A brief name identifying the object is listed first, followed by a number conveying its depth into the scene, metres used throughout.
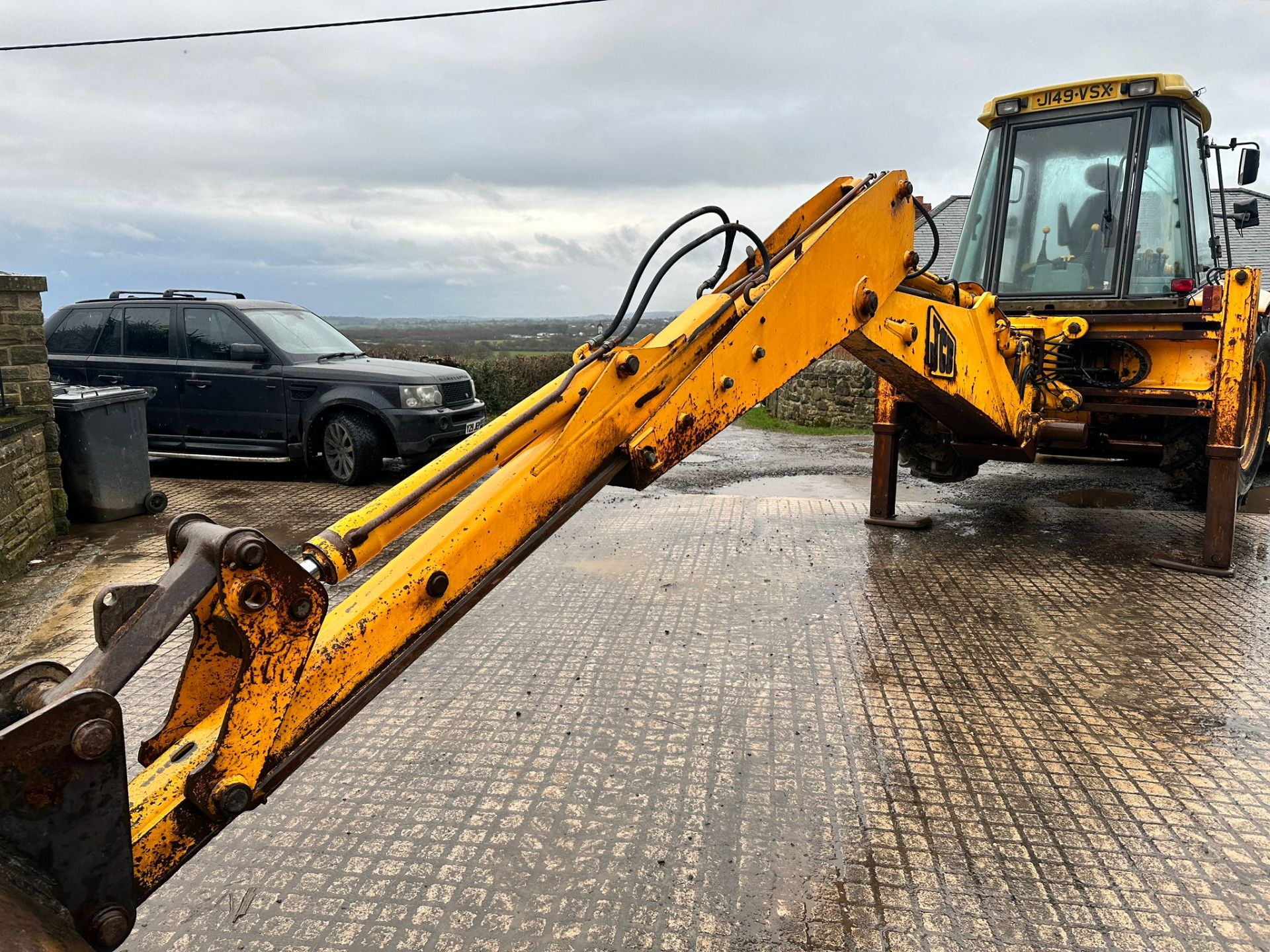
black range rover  9.33
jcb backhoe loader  1.71
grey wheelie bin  7.61
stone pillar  7.13
